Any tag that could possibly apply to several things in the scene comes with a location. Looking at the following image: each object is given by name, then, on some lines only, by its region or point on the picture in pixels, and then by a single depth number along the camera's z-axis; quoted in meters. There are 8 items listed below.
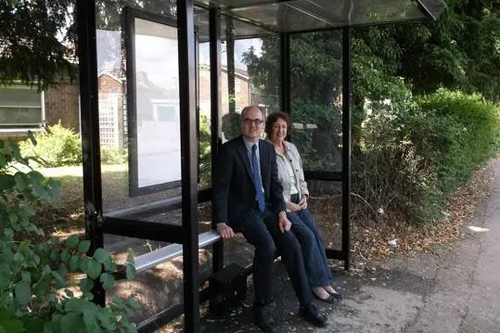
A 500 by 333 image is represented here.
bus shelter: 2.97
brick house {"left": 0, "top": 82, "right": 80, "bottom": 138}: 7.72
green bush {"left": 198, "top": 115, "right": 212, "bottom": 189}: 4.28
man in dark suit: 3.77
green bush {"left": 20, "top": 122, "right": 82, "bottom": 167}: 7.72
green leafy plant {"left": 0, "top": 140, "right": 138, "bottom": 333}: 1.66
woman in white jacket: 4.08
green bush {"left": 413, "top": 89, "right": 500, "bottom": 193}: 7.13
